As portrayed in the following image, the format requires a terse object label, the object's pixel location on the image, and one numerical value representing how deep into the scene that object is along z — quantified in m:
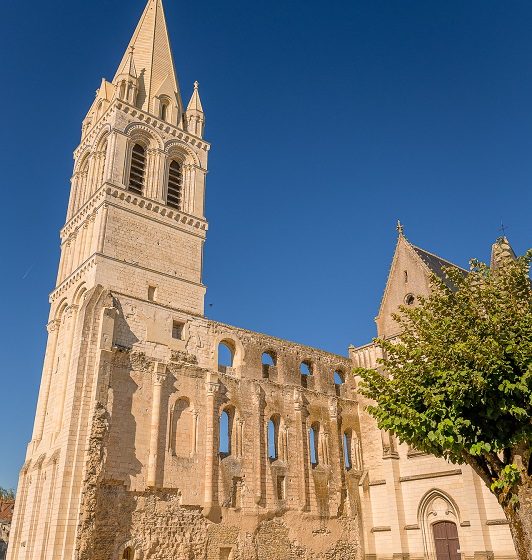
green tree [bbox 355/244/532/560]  13.02
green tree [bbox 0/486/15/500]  70.84
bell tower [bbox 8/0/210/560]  20.09
